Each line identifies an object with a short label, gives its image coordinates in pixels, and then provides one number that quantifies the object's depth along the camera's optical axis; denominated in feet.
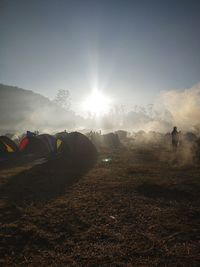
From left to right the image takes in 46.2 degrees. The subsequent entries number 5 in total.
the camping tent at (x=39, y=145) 70.38
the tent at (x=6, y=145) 66.23
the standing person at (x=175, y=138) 75.10
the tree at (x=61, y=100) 487.20
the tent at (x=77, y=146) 68.18
